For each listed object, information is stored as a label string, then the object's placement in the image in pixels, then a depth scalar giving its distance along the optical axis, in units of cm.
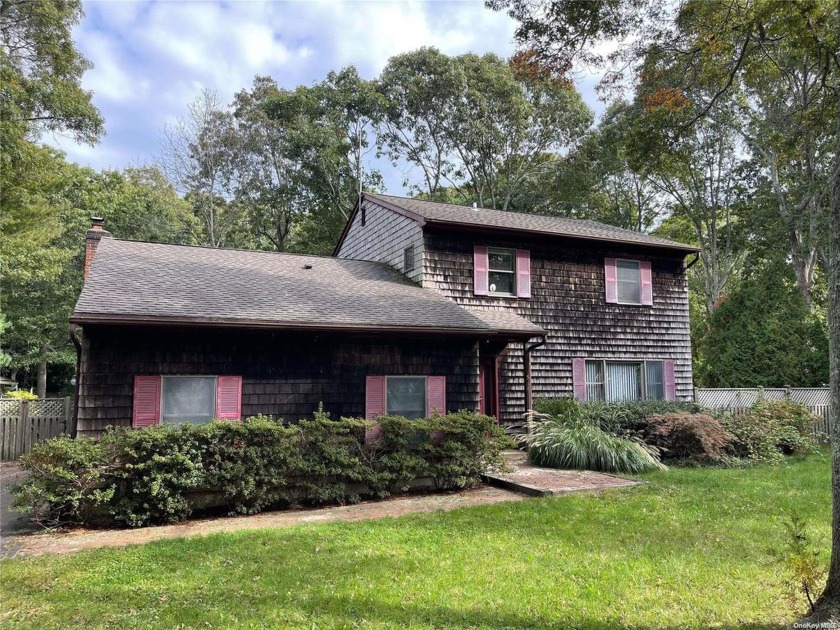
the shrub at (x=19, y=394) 1708
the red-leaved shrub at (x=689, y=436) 1055
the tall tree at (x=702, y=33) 700
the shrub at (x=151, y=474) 650
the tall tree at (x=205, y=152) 2658
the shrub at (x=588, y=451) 981
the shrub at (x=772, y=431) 1122
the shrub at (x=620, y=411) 1158
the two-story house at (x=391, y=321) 873
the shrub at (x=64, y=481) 614
